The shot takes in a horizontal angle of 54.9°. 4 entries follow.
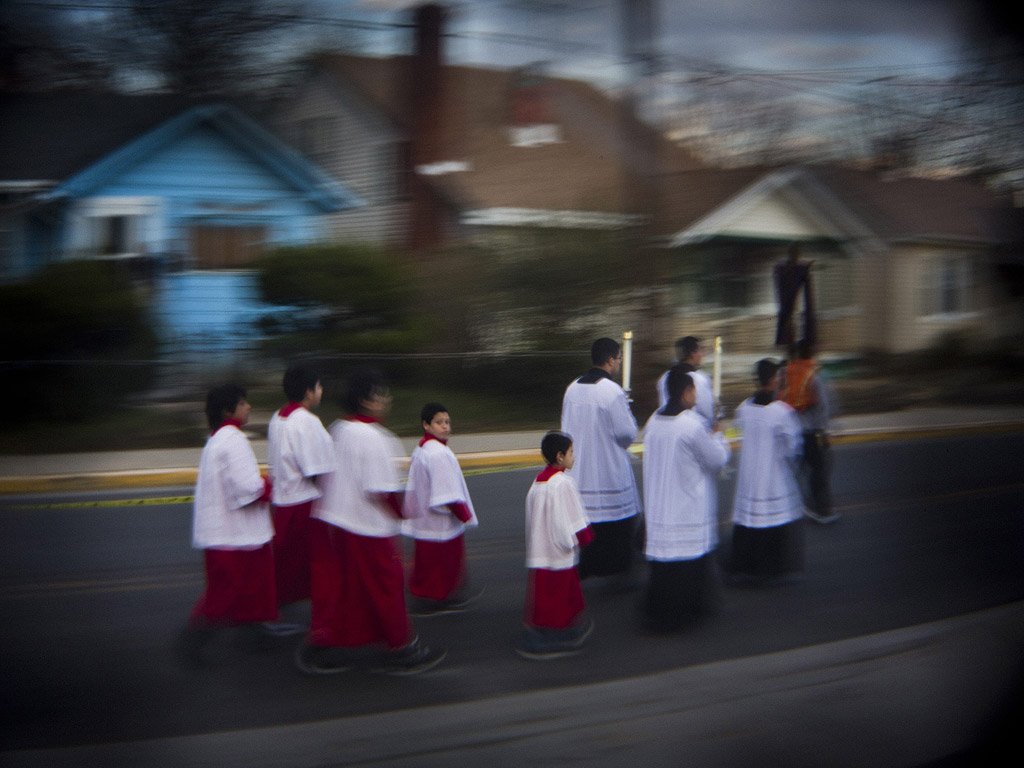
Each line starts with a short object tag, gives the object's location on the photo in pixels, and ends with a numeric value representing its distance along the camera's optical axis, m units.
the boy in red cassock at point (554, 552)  4.68
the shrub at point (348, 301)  12.13
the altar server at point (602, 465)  5.83
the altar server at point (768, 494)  5.94
